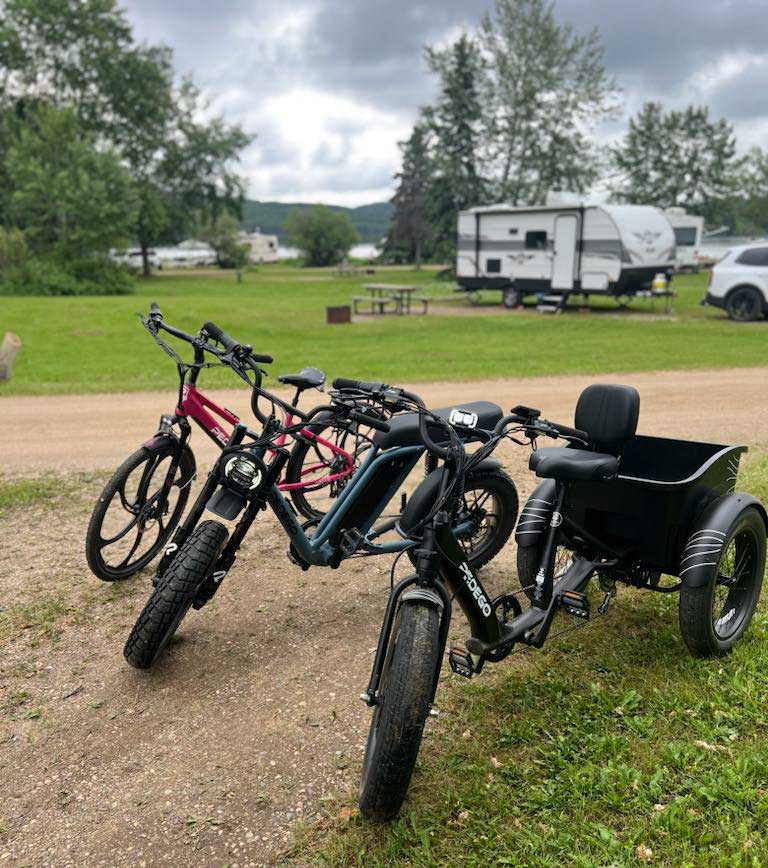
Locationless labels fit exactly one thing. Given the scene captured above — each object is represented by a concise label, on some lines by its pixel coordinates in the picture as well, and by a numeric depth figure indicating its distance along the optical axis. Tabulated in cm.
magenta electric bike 390
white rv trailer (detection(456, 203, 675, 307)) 2138
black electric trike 260
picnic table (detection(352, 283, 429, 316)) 2331
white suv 1861
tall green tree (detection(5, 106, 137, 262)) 3306
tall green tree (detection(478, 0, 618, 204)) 3722
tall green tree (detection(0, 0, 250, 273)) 4238
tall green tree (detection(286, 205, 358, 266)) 7512
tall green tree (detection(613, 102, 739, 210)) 6081
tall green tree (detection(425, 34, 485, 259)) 3912
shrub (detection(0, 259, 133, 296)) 2986
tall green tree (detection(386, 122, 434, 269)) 5584
